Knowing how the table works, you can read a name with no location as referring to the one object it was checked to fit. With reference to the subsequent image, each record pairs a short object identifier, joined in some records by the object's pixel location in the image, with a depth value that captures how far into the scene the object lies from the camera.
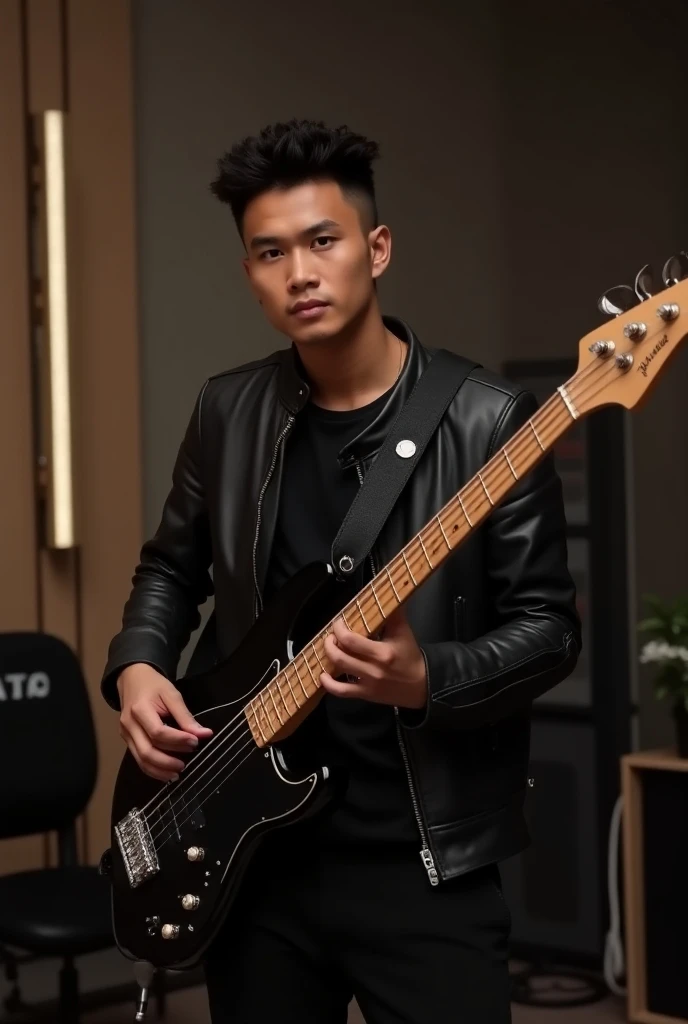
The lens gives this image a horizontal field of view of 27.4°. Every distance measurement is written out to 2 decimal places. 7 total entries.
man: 1.56
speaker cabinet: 3.97
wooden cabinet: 3.54
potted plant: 3.60
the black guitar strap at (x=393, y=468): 1.65
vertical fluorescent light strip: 3.63
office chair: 3.14
